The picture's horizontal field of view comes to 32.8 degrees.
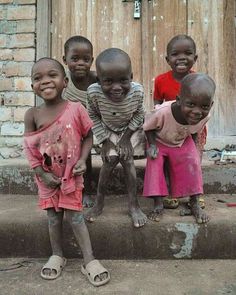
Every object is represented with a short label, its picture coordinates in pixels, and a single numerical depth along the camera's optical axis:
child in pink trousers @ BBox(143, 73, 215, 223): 2.63
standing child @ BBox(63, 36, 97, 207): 2.89
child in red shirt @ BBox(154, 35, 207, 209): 3.02
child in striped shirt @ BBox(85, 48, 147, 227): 2.50
